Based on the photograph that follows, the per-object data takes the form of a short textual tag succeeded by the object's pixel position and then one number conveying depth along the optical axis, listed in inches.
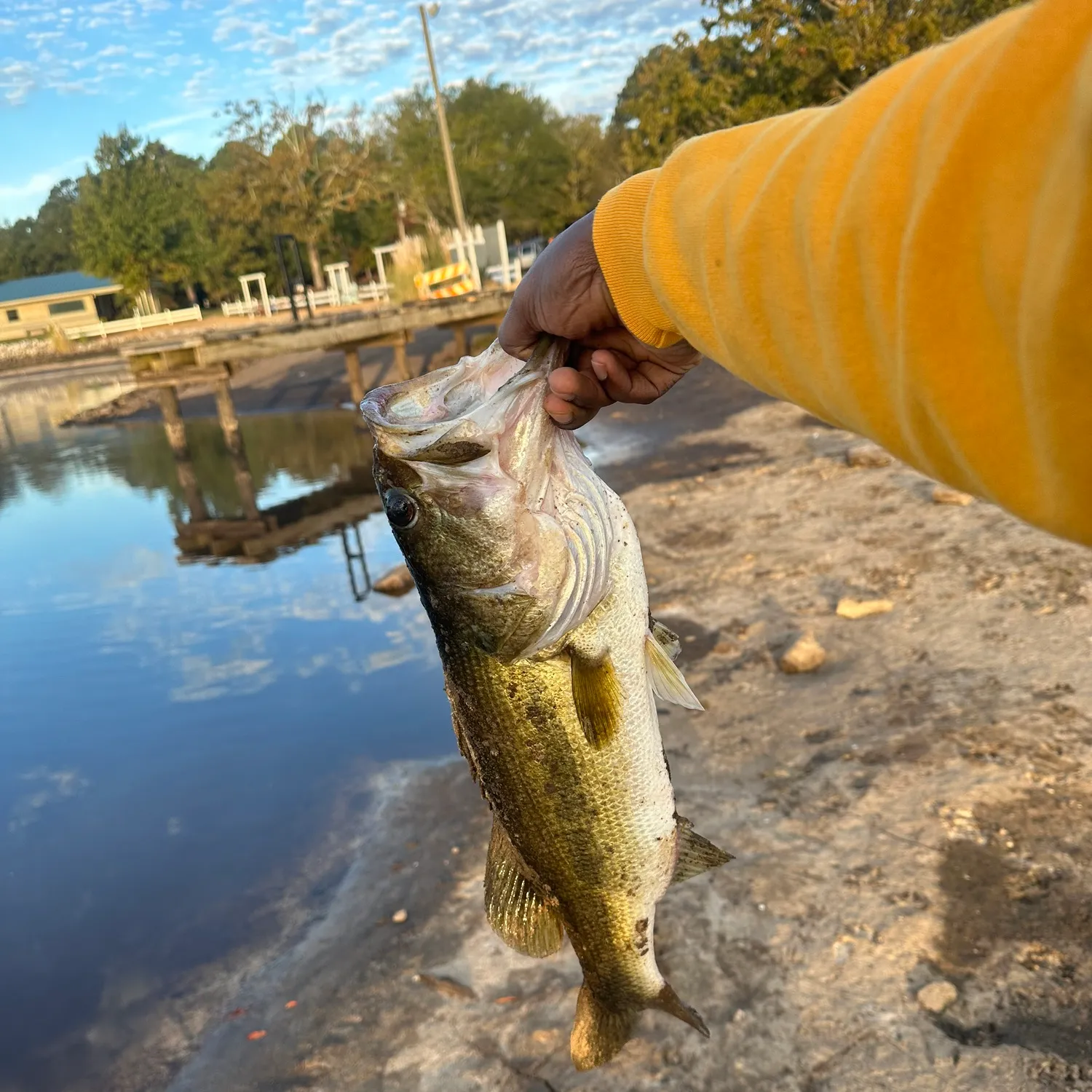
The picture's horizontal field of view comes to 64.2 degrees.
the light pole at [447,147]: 1029.8
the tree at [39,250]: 3250.5
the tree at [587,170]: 1740.9
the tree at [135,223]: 1761.8
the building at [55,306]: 2201.0
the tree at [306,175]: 1622.8
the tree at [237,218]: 1658.5
